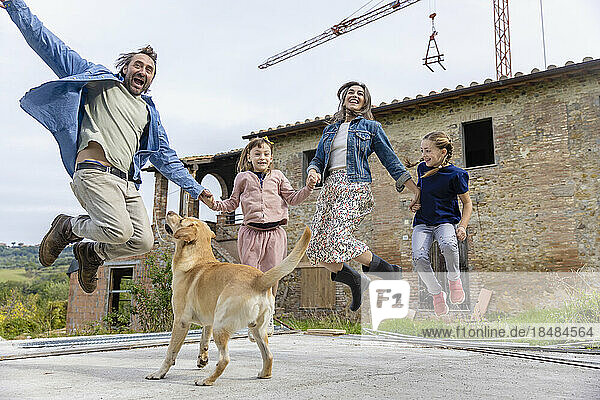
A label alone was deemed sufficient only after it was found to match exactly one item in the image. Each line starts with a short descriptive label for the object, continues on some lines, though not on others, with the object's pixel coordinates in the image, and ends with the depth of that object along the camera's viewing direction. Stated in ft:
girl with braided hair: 12.73
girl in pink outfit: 15.11
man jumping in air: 12.01
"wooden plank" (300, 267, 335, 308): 53.31
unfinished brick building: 41.63
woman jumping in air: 13.58
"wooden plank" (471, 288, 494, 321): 36.55
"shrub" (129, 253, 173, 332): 41.39
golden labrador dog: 10.78
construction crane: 56.54
